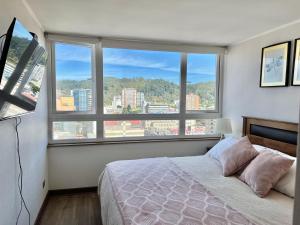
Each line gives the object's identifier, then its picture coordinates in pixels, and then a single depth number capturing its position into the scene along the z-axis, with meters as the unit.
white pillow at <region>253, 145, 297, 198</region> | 1.96
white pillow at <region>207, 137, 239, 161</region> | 2.80
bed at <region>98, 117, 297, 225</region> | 1.57
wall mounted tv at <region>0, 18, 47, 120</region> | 1.22
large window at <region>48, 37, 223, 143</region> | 3.35
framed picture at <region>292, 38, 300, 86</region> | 2.46
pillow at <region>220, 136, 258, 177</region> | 2.39
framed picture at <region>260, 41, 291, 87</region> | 2.63
